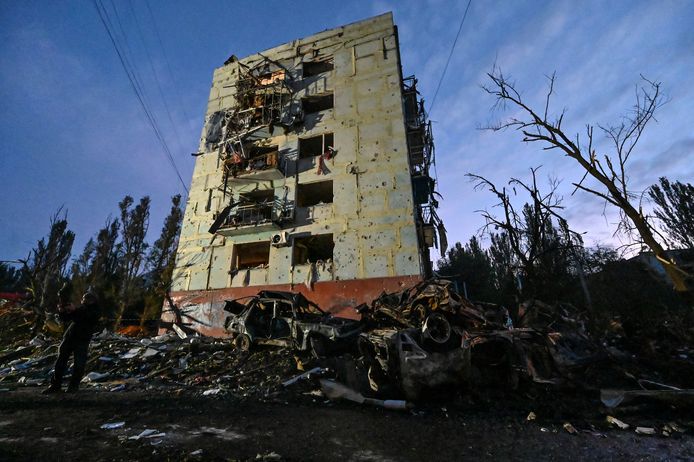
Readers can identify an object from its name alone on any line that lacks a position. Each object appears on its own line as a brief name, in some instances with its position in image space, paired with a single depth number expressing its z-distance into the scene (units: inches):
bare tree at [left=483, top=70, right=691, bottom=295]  224.5
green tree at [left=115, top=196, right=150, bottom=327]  716.7
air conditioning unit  520.1
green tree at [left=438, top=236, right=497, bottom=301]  857.5
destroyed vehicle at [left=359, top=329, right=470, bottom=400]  150.6
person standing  207.3
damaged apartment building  477.4
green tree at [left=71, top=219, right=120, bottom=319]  756.6
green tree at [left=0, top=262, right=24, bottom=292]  1287.6
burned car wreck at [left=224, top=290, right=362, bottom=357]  240.1
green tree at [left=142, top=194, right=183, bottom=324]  713.0
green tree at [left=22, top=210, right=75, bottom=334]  495.8
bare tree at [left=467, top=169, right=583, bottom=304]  430.3
